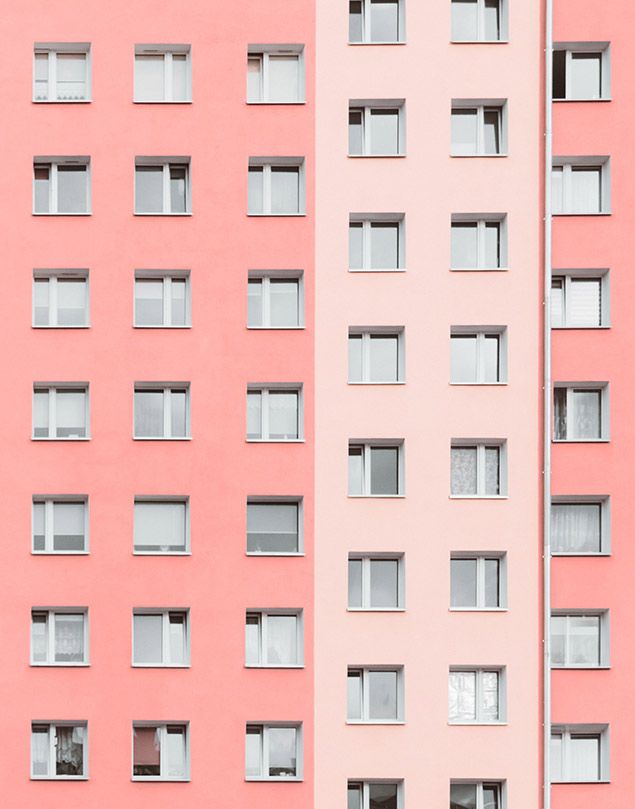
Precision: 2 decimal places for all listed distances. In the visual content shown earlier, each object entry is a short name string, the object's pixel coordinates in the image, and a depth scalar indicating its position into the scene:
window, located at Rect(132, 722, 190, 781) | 32.53
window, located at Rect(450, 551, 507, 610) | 33.16
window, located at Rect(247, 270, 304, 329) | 33.88
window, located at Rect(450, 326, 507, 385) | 33.78
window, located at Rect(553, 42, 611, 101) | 34.50
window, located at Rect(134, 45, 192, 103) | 34.41
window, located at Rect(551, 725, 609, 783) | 32.84
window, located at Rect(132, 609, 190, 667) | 32.94
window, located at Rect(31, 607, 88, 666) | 32.84
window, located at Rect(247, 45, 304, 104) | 34.31
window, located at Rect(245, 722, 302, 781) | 32.53
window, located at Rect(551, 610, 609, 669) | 33.09
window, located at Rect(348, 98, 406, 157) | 34.25
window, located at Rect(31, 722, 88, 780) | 32.34
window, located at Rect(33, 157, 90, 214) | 34.12
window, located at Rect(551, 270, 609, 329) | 34.03
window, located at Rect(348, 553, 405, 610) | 33.09
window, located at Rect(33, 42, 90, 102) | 34.44
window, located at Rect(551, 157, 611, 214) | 34.19
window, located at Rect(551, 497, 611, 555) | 33.50
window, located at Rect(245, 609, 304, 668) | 32.88
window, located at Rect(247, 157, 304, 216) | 34.19
